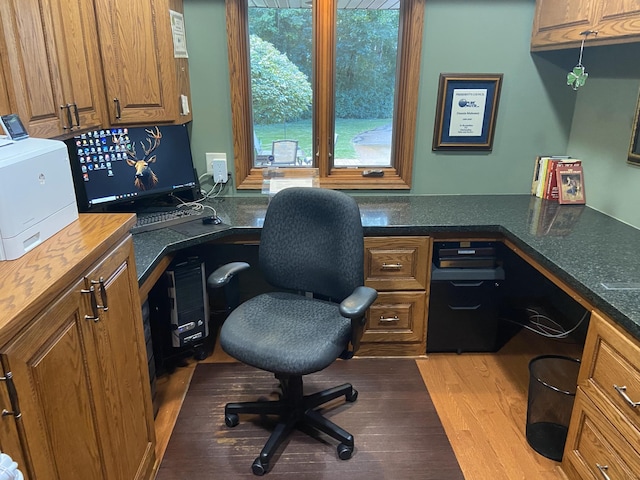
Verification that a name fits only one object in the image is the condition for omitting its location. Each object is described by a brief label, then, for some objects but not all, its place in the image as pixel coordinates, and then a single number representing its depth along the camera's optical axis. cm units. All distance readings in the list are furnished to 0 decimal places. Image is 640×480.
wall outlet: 282
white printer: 120
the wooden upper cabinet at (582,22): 182
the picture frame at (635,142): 224
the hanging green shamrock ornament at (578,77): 226
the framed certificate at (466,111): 274
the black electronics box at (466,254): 250
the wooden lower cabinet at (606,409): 145
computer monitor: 221
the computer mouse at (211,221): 239
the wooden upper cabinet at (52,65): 148
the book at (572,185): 268
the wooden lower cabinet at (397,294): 247
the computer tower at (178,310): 238
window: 267
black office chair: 181
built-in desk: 152
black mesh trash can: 196
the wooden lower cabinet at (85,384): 101
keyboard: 228
